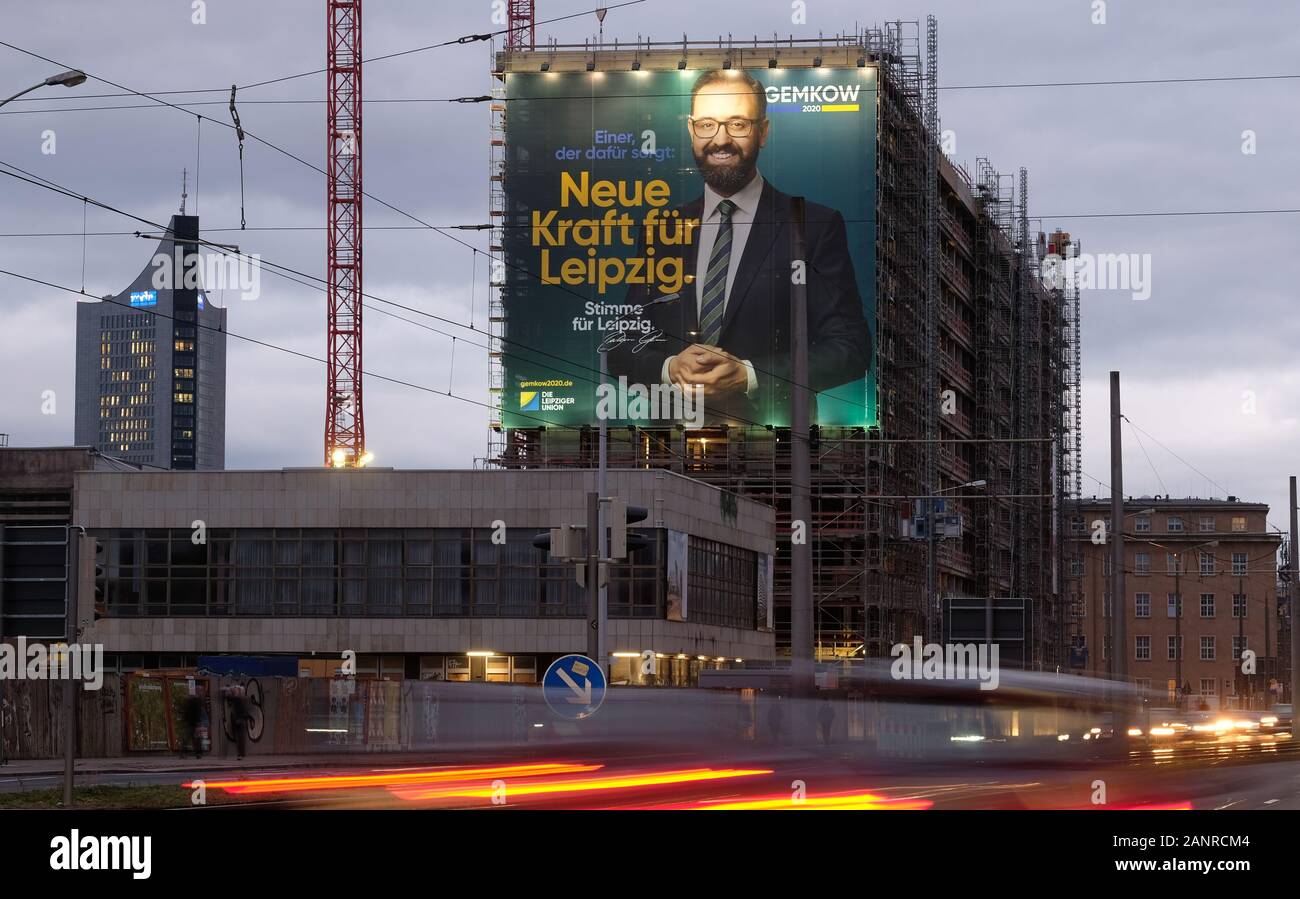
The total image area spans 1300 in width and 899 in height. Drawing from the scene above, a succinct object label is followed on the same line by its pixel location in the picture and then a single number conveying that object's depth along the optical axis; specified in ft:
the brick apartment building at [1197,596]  485.15
